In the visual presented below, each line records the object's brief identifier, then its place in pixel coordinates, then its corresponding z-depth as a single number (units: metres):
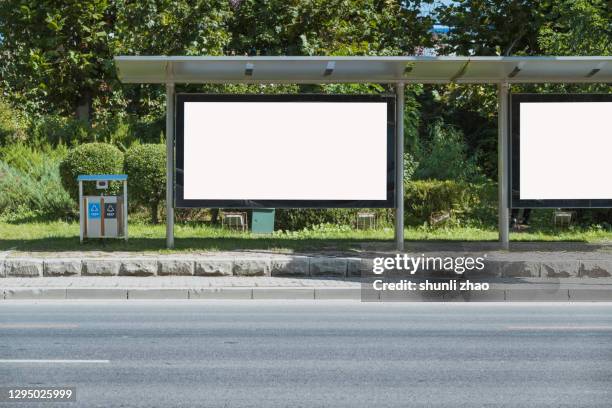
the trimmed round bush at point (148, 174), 20.91
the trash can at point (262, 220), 19.73
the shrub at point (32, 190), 22.12
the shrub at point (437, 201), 21.27
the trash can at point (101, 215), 16.30
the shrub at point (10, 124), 26.83
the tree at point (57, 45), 27.34
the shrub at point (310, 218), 20.73
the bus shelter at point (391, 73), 15.44
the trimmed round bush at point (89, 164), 21.08
